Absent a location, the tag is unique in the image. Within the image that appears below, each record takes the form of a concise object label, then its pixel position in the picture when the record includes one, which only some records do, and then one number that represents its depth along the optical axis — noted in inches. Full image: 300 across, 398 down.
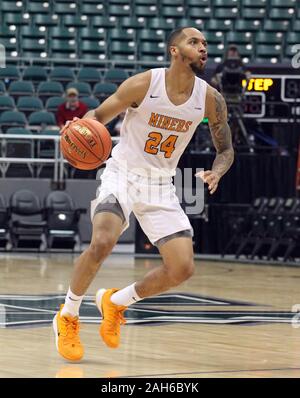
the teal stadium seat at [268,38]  906.7
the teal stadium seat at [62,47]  888.9
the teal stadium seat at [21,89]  805.9
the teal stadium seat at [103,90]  792.3
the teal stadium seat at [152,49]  884.0
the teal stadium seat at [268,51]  893.8
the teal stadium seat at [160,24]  907.4
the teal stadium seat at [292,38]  896.3
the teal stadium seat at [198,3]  927.7
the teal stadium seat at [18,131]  733.9
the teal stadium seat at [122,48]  889.5
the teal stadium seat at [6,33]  883.1
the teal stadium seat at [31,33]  886.4
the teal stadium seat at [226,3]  927.7
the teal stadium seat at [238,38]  900.8
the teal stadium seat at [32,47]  884.0
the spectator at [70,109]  706.2
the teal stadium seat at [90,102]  756.9
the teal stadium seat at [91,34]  898.1
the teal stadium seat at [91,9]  921.5
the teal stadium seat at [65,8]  915.4
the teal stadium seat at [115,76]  817.0
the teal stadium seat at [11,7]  905.5
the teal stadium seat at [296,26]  912.9
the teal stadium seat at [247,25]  917.8
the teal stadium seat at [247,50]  889.5
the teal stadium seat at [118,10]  917.8
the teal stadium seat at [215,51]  874.8
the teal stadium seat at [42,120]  762.8
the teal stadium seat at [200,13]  917.8
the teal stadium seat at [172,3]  930.1
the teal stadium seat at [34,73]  832.9
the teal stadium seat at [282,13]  924.6
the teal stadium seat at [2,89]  794.8
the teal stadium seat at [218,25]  909.8
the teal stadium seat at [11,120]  757.9
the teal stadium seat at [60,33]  892.0
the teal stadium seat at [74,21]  908.0
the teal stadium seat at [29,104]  788.0
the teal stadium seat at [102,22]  909.8
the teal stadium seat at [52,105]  785.6
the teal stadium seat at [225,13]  922.1
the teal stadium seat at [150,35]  895.1
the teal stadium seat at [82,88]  792.3
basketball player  272.2
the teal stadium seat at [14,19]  896.3
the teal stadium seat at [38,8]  909.8
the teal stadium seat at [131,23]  908.6
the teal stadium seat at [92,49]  890.7
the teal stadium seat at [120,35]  896.3
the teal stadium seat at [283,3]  933.8
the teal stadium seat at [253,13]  927.0
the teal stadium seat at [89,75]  826.8
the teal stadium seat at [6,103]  775.7
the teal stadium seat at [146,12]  920.3
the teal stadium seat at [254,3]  929.5
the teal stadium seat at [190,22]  904.3
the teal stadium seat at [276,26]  917.3
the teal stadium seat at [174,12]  921.5
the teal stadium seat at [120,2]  923.4
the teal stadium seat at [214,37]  896.9
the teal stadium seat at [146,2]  925.2
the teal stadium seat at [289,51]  879.1
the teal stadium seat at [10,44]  877.2
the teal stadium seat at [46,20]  901.8
